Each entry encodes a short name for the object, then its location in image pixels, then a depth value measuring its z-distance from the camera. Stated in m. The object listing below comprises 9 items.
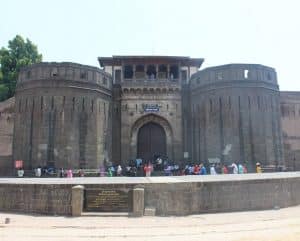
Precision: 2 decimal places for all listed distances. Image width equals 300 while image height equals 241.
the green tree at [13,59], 31.69
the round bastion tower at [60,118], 22.39
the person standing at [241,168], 21.37
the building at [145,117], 22.92
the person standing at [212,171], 20.62
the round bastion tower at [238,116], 23.30
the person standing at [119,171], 22.30
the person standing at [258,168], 21.64
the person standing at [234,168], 21.27
